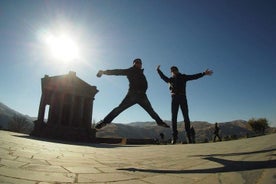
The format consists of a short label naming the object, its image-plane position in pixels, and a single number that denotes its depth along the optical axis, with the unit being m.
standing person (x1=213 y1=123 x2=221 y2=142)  21.39
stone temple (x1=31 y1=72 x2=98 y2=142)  22.50
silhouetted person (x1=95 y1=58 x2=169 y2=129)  5.75
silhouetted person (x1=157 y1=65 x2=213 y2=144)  7.80
